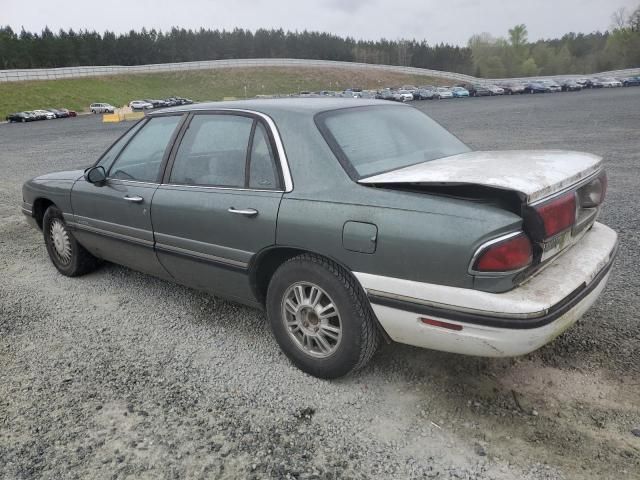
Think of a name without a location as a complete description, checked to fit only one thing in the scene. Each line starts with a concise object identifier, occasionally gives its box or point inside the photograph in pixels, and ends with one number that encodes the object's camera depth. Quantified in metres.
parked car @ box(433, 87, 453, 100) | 50.09
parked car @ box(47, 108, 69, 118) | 45.17
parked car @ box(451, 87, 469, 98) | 51.47
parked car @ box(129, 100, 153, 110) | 48.68
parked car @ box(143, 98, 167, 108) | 50.61
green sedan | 2.32
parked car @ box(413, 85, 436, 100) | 49.44
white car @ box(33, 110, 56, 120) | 43.20
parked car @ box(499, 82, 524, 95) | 52.62
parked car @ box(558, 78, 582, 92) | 52.09
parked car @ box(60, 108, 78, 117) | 46.35
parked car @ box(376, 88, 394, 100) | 44.17
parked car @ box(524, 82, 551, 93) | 51.41
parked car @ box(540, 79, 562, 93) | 51.51
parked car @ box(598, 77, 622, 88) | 53.31
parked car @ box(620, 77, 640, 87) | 53.75
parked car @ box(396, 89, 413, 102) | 45.01
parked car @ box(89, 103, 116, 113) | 49.50
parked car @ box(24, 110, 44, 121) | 42.31
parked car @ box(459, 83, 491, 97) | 52.53
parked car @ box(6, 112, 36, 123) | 41.84
